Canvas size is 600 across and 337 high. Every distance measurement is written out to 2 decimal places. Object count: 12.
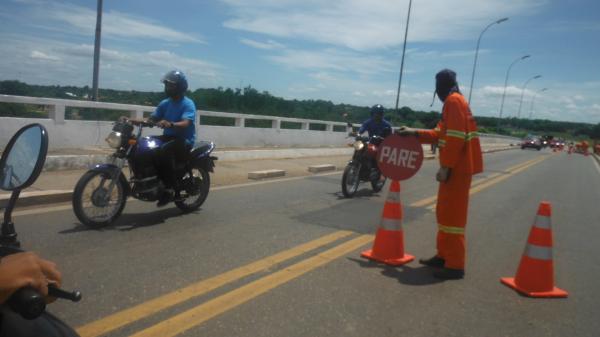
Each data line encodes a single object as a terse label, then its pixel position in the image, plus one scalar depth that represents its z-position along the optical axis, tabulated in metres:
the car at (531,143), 55.93
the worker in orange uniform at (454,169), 4.94
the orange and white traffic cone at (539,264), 4.84
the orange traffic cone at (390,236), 5.54
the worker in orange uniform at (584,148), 54.28
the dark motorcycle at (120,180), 5.89
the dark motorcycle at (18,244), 1.38
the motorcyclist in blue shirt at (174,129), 6.68
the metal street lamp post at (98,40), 12.46
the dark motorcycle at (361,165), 9.85
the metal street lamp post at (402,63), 27.25
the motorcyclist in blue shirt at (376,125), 10.41
